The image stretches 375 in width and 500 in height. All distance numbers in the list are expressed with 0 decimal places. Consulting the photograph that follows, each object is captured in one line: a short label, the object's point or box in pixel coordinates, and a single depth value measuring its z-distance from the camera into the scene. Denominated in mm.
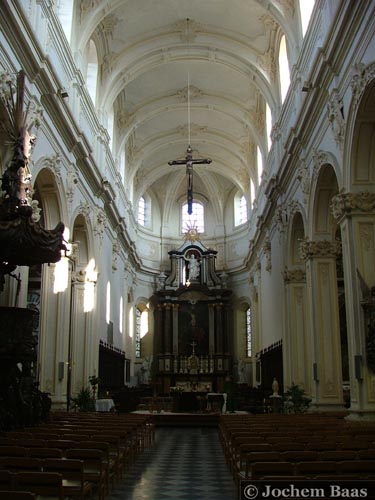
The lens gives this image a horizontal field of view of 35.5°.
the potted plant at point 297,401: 16938
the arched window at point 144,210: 36375
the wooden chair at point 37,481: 4535
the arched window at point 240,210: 35844
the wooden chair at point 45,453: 6035
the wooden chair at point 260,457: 5785
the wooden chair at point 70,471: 5352
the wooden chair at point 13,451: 6121
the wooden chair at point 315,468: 4922
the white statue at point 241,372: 33100
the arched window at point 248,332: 34622
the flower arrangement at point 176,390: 24344
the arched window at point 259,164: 28625
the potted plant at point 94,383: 19266
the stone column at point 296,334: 19766
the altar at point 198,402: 23828
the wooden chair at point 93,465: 6289
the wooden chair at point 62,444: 6837
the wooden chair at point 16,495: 3791
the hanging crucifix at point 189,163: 23081
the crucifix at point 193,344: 34578
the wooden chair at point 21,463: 5250
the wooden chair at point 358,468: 5029
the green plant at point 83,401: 17469
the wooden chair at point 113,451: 6873
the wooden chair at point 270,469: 4926
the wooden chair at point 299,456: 5695
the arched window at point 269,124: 25016
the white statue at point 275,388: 20375
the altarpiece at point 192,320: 33375
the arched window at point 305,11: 17470
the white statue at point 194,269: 36031
